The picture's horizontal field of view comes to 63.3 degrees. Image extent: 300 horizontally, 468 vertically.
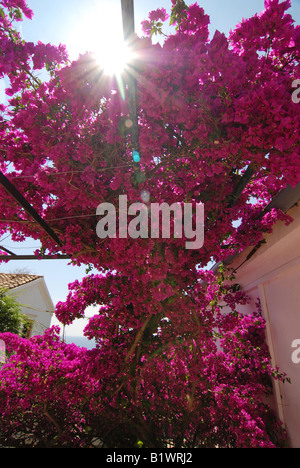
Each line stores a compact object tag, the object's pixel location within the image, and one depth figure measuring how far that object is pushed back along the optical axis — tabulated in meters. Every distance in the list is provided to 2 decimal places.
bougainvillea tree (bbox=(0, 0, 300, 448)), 1.79
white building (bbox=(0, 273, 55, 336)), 12.78
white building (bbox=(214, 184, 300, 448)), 3.21
